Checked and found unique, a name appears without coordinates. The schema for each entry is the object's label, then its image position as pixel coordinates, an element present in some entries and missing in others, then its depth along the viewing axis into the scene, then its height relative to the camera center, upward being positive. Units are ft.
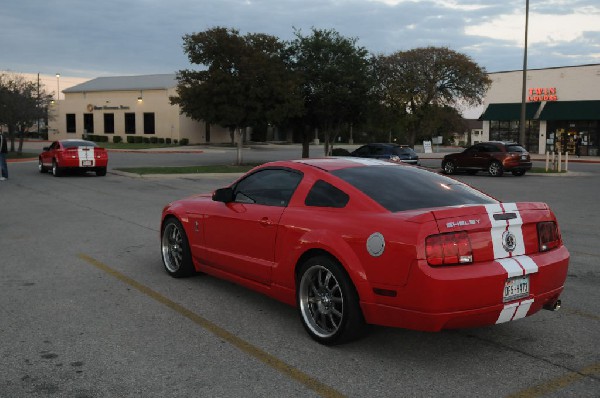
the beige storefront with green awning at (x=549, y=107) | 149.28 +9.16
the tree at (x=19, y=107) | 114.83 +6.70
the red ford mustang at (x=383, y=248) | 13.53 -2.68
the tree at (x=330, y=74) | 103.30 +11.82
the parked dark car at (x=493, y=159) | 83.51 -2.50
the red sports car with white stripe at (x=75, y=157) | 71.97 -1.97
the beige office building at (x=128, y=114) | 198.29 +9.67
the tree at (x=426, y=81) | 126.21 +13.26
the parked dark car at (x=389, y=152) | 92.48 -1.64
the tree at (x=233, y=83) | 88.33 +8.74
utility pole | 96.48 +10.41
